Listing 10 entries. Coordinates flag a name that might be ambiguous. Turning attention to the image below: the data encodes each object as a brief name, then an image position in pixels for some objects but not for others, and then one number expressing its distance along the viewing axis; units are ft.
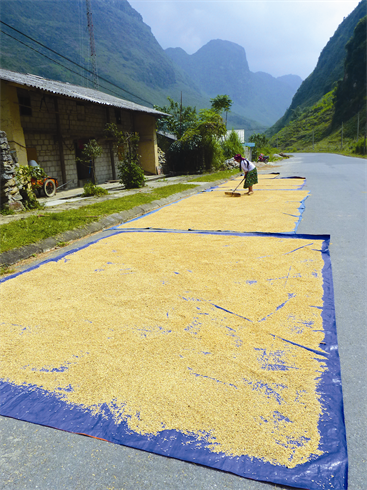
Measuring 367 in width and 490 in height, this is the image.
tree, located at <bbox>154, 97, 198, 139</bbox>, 73.94
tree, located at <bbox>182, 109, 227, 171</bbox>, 61.46
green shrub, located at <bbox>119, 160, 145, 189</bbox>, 43.32
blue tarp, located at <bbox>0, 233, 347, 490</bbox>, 4.71
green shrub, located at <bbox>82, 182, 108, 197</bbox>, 36.50
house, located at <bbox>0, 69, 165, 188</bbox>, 34.91
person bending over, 33.17
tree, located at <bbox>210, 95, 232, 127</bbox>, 90.79
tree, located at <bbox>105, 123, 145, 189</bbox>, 43.32
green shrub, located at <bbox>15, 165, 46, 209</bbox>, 27.63
